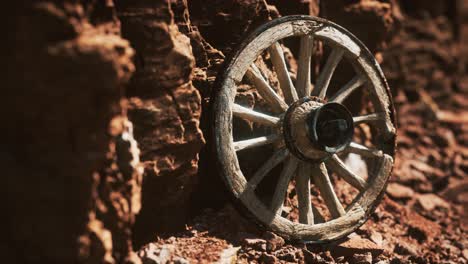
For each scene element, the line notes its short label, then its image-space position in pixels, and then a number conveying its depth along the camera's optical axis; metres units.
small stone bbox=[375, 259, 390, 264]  3.86
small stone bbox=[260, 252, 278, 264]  3.49
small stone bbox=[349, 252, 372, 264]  3.81
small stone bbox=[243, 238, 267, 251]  3.54
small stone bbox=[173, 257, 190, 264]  3.17
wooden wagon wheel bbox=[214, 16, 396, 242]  3.52
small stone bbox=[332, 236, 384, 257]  3.86
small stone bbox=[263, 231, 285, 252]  3.54
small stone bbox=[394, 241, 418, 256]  4.29
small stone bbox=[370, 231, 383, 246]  4.21
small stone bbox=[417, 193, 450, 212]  5.32
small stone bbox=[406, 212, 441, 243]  4.67
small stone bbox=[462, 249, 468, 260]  4.41
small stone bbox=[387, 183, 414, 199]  5.35
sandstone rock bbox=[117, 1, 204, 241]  3.13
